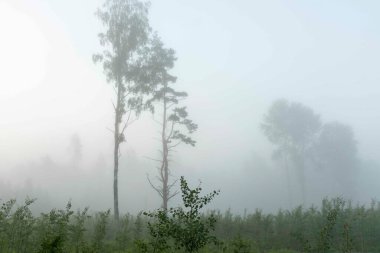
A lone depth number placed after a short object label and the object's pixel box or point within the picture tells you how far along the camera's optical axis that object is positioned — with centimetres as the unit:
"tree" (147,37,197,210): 2512
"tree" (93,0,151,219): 2469
